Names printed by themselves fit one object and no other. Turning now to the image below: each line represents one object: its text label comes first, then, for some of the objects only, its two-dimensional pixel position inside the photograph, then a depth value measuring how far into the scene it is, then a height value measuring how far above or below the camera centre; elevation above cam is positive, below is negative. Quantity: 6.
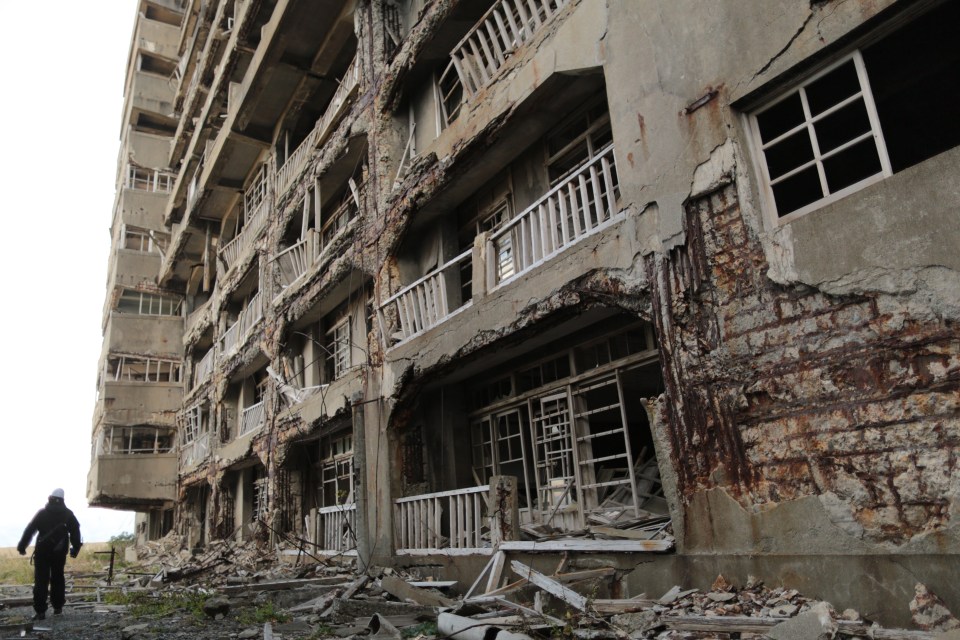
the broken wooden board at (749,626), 4.05 -0.90
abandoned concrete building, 4.73 +2.14
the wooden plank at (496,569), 7.46 -0.67
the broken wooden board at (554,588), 5.71 -0.74
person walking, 9.07 +0.01
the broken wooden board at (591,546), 6.00 -0.44
